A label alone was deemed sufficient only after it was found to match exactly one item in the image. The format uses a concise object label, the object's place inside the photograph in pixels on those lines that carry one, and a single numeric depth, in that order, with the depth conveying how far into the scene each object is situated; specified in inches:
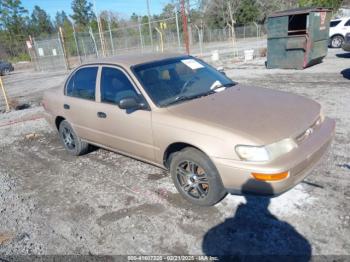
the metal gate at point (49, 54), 919.0
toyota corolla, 113.2
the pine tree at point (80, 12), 3083.2
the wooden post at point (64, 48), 845.3
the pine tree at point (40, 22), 2722.9
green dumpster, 454.0
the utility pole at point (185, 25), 561.6
